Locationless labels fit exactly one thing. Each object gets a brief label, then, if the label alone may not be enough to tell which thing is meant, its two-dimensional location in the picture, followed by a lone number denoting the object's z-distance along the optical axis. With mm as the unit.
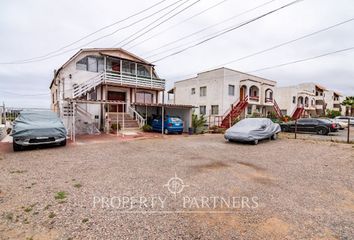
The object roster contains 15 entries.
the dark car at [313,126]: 17047
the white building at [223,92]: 24031
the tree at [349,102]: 45291
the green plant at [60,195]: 3950
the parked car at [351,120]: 28325
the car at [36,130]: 8516
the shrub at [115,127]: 16827
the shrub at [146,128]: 17422
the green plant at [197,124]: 18831
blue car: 16547
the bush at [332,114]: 43138
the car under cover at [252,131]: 11094
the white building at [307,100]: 35062
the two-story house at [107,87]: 16609
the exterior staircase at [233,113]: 21744
